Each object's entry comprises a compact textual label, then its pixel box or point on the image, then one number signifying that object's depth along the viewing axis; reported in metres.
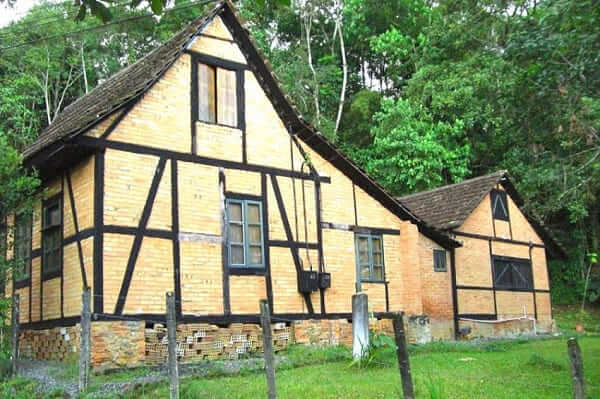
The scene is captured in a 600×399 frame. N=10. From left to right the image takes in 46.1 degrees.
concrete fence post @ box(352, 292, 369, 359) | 14.06
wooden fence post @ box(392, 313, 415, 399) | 7.88
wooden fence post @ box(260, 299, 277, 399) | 8.56
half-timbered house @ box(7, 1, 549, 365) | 14.20
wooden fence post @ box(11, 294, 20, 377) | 12.78
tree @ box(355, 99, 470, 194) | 30.31
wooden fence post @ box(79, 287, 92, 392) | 11.07
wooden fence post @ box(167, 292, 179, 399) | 9.45
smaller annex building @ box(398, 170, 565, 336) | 22.92
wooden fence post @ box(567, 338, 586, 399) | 7.58
